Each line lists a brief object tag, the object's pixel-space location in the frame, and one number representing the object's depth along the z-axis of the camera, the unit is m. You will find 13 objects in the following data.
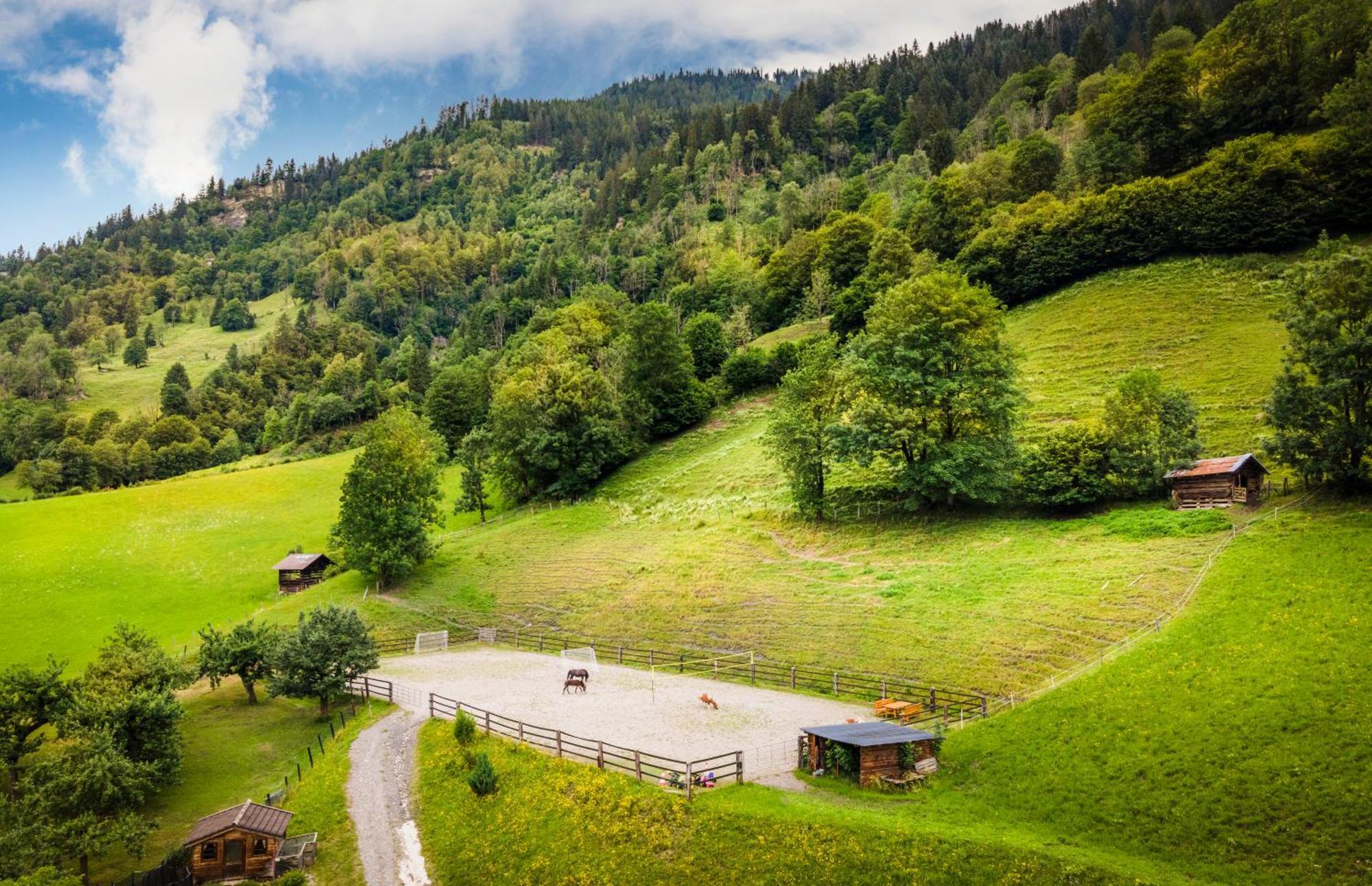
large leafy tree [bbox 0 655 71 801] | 30.92
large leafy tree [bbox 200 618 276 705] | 39.12
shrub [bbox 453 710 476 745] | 29.75
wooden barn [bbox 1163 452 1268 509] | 40.59
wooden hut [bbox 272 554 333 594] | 62.12
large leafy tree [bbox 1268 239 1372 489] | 35.97
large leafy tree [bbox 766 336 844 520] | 54.62
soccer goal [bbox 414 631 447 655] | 48.22
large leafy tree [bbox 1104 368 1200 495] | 44.38
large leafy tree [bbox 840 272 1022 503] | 48.72
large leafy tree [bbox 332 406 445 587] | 55.97
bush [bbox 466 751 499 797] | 26.62
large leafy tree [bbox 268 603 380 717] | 36.84
